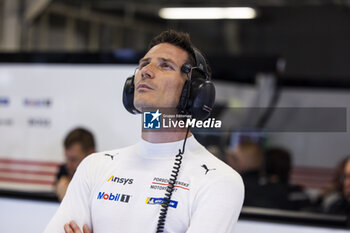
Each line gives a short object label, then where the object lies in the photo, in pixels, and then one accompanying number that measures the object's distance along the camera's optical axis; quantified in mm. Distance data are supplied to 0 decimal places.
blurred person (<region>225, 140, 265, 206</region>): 5484
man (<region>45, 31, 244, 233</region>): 3260
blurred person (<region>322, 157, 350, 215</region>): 5793
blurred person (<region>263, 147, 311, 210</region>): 5859
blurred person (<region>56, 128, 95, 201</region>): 5442
